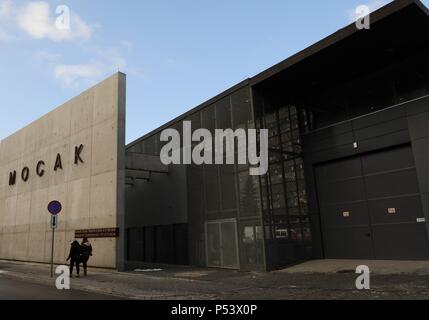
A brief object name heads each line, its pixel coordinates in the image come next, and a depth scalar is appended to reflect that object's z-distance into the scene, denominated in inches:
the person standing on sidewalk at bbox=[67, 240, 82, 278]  654.8
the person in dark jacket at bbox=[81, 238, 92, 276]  665.0
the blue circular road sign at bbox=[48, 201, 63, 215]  682.8
